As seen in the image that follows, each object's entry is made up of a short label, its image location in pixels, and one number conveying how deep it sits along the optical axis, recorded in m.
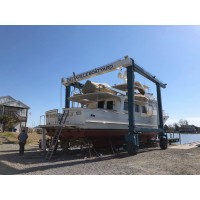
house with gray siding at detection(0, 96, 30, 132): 43.18
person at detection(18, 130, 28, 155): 11.91
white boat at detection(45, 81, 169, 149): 11.35
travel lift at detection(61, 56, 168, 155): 11.54
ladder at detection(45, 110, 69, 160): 11.25
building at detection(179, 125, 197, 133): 92.89
